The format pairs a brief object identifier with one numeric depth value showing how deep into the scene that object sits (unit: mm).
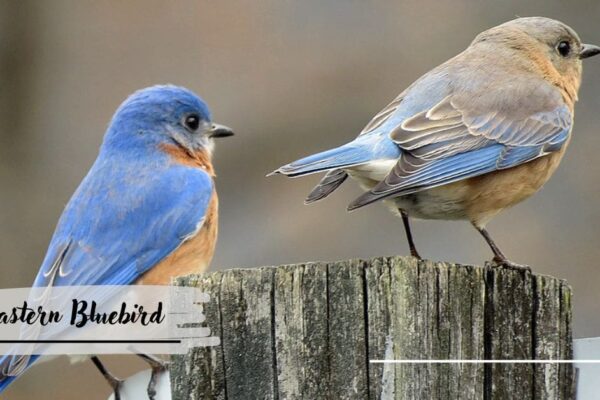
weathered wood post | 6293
